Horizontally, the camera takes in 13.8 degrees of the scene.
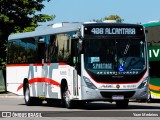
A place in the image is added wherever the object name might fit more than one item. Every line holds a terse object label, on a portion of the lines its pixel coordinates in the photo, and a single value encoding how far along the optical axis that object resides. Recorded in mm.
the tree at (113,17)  87438
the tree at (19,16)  57088
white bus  23688
